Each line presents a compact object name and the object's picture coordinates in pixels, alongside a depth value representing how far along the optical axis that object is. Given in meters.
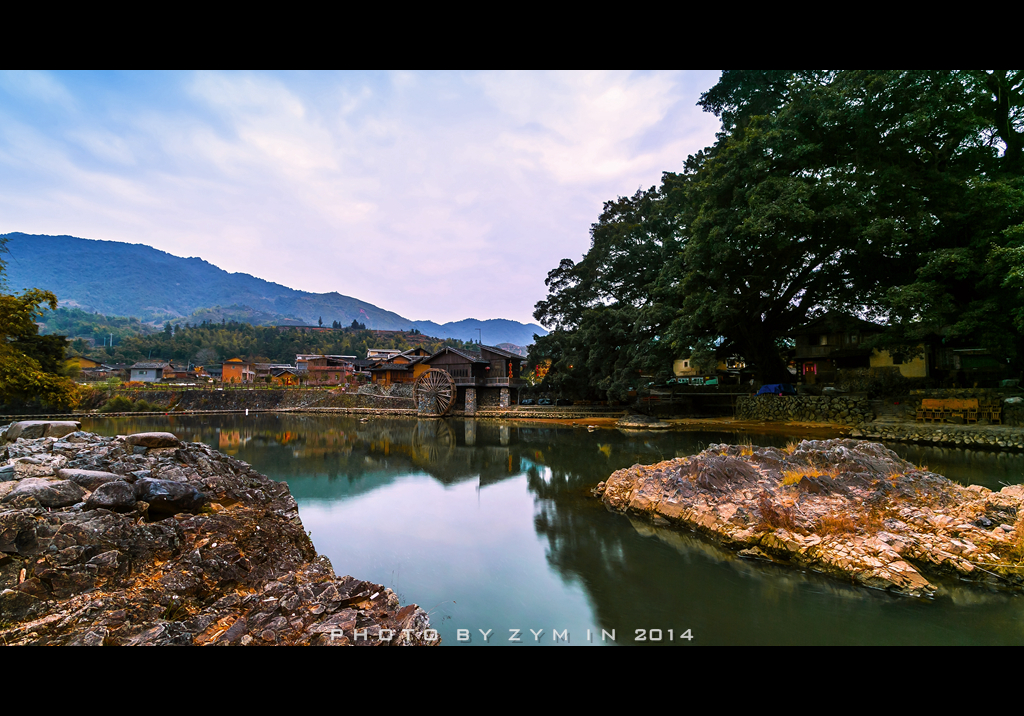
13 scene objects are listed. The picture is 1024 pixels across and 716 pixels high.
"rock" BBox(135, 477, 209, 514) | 4.22
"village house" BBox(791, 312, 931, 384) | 16.95
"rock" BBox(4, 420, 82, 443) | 6.16
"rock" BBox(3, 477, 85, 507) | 3.53
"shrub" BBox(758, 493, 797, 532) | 5.51
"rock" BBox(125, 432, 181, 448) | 5.77
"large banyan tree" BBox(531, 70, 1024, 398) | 11.62
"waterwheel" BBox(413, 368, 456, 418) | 27.81
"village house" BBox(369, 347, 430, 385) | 31.94
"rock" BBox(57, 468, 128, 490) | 3.98
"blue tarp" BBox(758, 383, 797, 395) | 17.92
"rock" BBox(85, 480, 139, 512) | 3.77
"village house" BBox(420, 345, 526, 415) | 27.53
